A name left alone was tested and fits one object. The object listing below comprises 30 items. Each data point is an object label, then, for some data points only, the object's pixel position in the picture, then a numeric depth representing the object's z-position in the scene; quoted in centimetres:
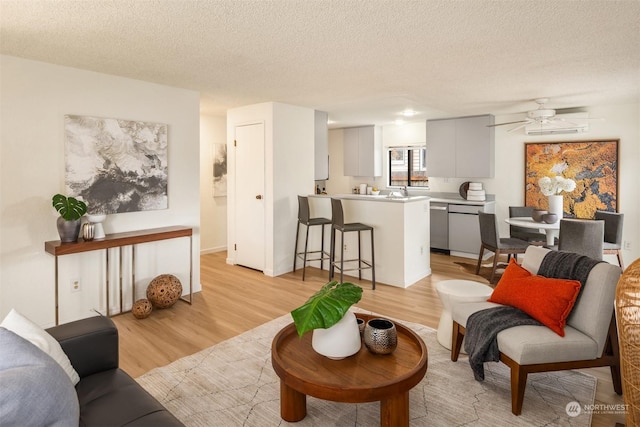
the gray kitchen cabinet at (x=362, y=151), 736
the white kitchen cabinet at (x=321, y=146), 566
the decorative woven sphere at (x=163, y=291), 372
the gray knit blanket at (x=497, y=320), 223
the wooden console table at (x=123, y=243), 314
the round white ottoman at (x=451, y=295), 275
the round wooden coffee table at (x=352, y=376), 173
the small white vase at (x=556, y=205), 470
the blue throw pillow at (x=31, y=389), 108
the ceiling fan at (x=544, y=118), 493
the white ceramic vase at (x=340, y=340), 197
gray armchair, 207
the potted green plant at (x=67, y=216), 314
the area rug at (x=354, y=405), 210
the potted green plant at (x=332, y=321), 188
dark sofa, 147
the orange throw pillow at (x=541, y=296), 217
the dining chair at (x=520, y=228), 517
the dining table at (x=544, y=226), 442
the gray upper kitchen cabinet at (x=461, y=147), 606
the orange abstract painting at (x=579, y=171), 533
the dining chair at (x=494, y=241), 459
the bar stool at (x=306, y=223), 492
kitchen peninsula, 450
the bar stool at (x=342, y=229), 444
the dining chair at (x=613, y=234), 449
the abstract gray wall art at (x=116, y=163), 344
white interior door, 510
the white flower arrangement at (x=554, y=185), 456
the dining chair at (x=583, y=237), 396
